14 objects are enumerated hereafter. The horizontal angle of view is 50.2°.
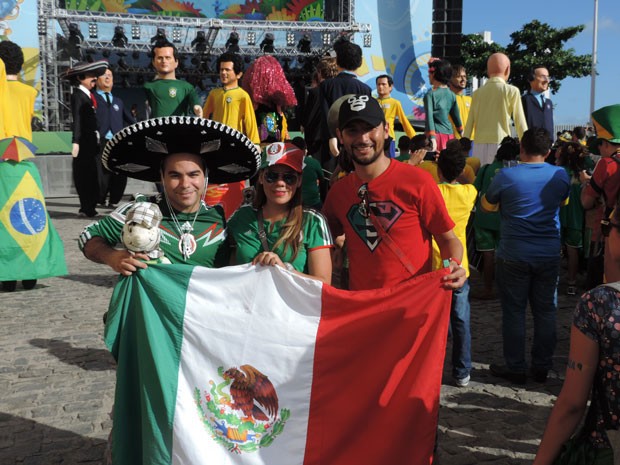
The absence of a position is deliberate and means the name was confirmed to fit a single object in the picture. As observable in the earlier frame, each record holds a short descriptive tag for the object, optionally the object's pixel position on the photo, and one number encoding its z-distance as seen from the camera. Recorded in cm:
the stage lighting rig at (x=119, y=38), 2878
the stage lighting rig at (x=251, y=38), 2995
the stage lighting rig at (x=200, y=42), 2955
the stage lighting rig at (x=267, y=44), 2930
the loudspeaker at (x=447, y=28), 2919
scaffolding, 2591
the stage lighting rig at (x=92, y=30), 2895
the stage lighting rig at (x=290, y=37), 3025
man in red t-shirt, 331
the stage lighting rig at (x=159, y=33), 2714
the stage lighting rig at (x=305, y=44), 2968
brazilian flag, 708
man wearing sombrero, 303
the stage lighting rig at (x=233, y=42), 2966
